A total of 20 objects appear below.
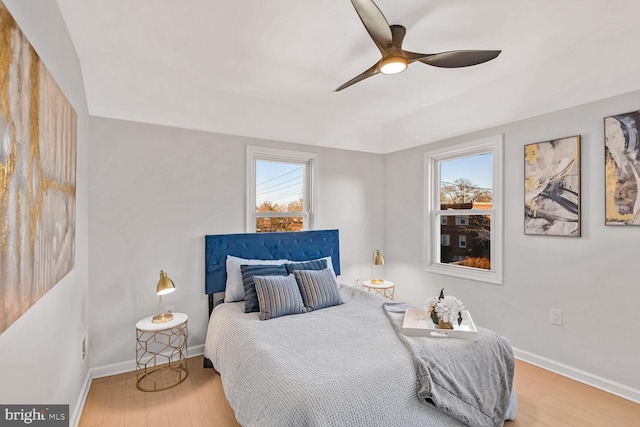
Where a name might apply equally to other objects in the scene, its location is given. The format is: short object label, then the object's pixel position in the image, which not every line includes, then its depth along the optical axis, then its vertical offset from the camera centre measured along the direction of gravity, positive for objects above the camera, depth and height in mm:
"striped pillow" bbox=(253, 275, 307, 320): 2611 -680
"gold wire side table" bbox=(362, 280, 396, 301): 3812 -860
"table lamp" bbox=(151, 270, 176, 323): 2619 -609
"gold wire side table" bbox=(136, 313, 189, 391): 2635 -1283
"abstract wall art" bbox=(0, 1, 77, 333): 1005 +148
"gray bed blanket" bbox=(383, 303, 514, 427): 1717 -911
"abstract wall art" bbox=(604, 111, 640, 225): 2336 +349
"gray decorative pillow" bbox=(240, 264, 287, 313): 2766 -559
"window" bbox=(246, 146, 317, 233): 3535 +293
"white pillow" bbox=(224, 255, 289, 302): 3041 -604
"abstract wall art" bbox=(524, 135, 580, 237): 2646 +244
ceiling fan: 1763 +964
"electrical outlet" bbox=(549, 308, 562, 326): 2770 -873
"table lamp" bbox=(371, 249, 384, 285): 3948 -564
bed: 1522 -838
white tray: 2051 -748
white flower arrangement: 2139 -634
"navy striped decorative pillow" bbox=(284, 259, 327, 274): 3180 -507
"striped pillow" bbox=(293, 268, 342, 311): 2840 -667
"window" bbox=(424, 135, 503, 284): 3252 +63
